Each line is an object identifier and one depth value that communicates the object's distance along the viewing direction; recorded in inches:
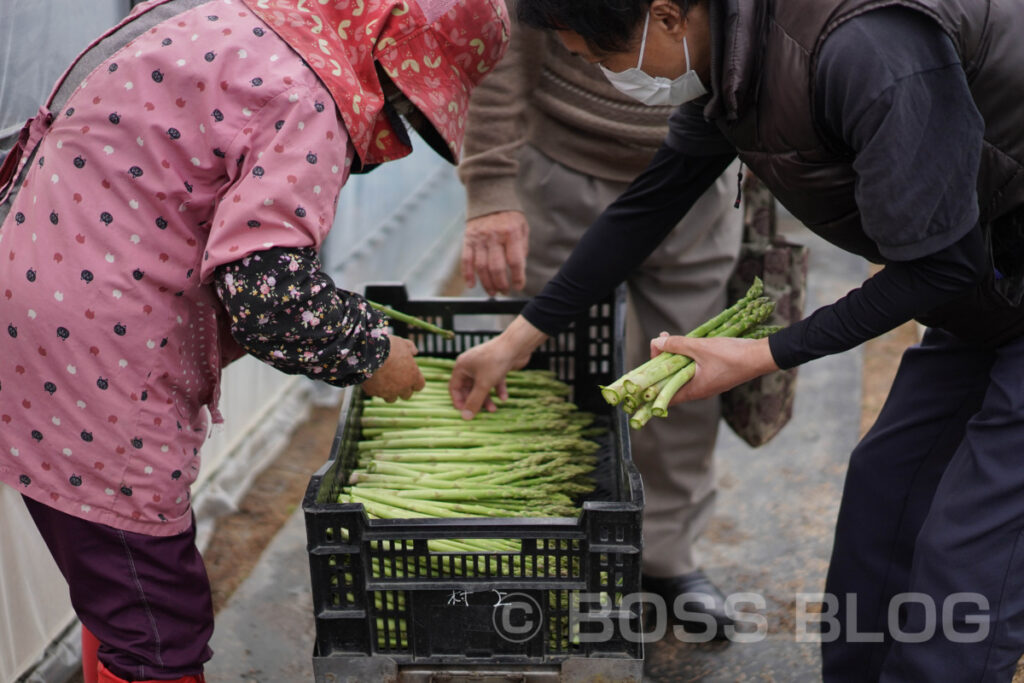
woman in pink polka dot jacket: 82.0
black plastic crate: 89.0
